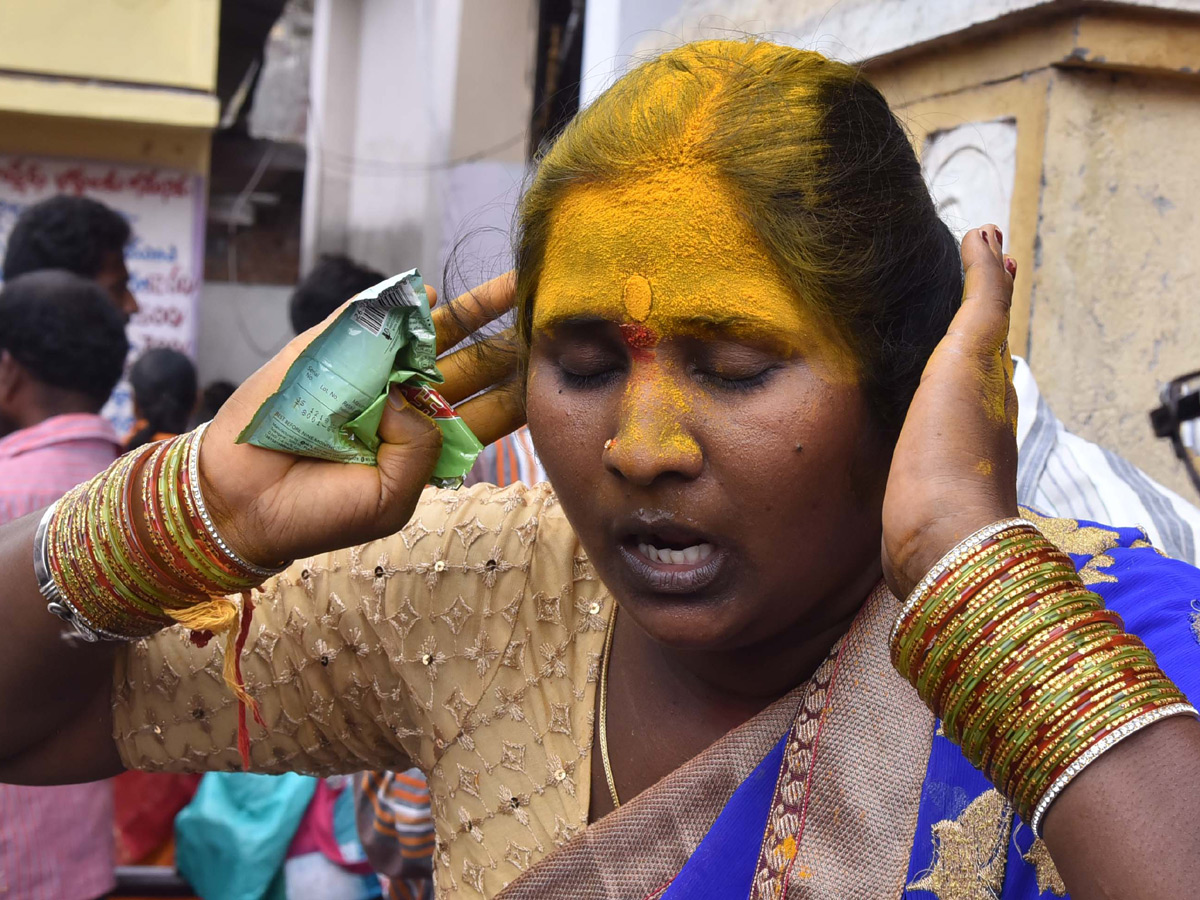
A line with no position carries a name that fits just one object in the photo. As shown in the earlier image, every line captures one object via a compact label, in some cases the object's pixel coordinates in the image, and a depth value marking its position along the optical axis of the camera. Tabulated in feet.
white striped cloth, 6.80
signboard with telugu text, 22.44
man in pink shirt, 9.53
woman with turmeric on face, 3.95
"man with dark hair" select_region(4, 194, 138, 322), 13.92
